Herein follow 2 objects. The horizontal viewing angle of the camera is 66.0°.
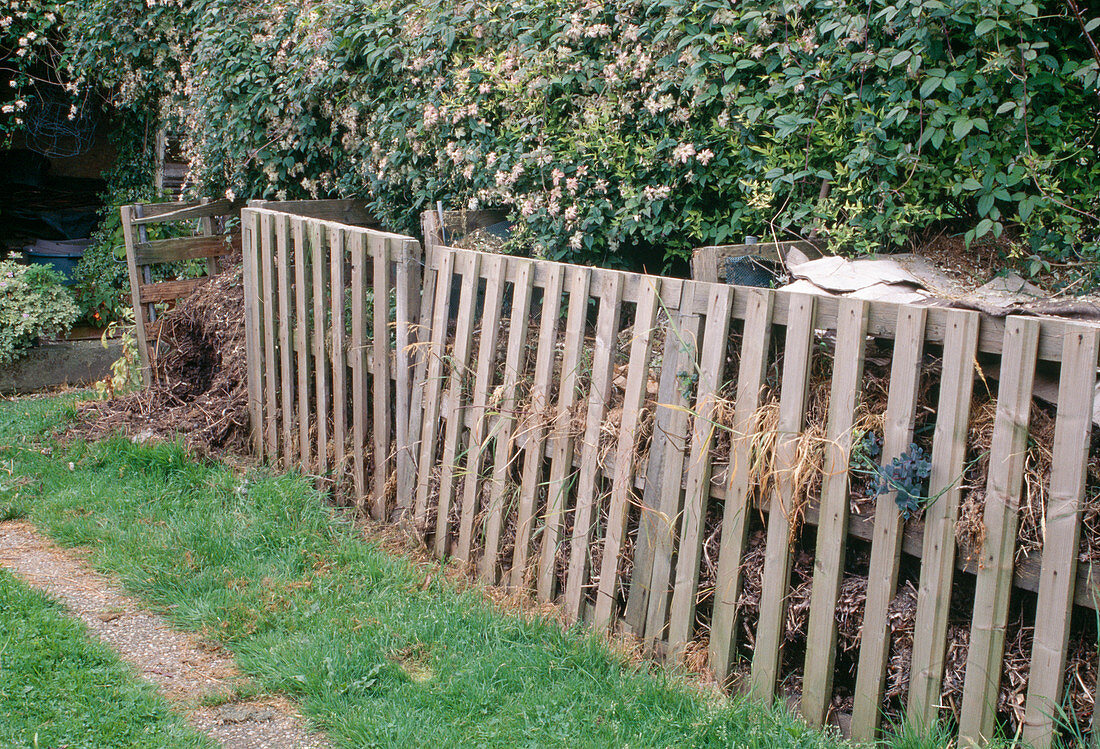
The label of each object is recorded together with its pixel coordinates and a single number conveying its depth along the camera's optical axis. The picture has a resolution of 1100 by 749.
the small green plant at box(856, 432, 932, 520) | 2.48
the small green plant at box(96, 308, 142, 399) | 6.54
